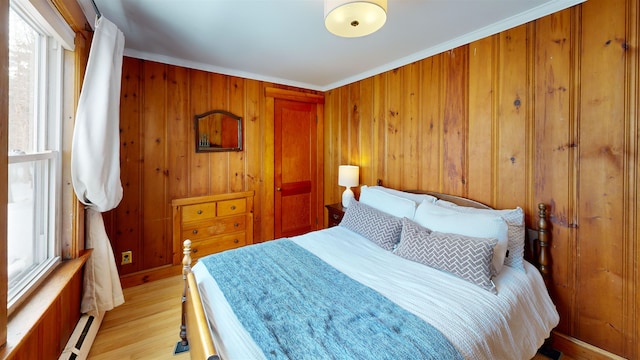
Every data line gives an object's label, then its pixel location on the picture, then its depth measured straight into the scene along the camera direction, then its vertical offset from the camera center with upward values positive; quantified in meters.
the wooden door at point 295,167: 3.65 +0.16
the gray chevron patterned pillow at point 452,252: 1.54 -0.48
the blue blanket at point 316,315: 1.02 -0.64
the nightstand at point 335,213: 3.17 -0.42
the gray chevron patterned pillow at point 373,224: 2.13 -0.40
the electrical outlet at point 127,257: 2.66 -0.80
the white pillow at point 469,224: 1.70 -0.33
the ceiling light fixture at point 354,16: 1.38 +0.91
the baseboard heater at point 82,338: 1.60 -1.05
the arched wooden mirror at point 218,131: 3.04 +0.57
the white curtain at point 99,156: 1.72 +0.15
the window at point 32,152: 1.28 +0.15
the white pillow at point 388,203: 2.31 -0.23
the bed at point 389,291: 1.08 -0.62
